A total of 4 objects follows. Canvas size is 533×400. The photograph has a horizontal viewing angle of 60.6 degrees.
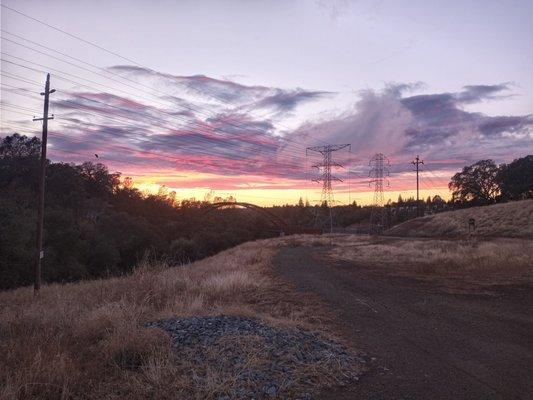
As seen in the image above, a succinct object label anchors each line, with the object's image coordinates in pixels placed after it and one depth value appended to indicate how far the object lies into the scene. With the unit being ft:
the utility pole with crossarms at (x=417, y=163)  283.18
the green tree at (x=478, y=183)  354.93
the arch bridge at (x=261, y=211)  330.46
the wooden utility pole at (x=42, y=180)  84.02
